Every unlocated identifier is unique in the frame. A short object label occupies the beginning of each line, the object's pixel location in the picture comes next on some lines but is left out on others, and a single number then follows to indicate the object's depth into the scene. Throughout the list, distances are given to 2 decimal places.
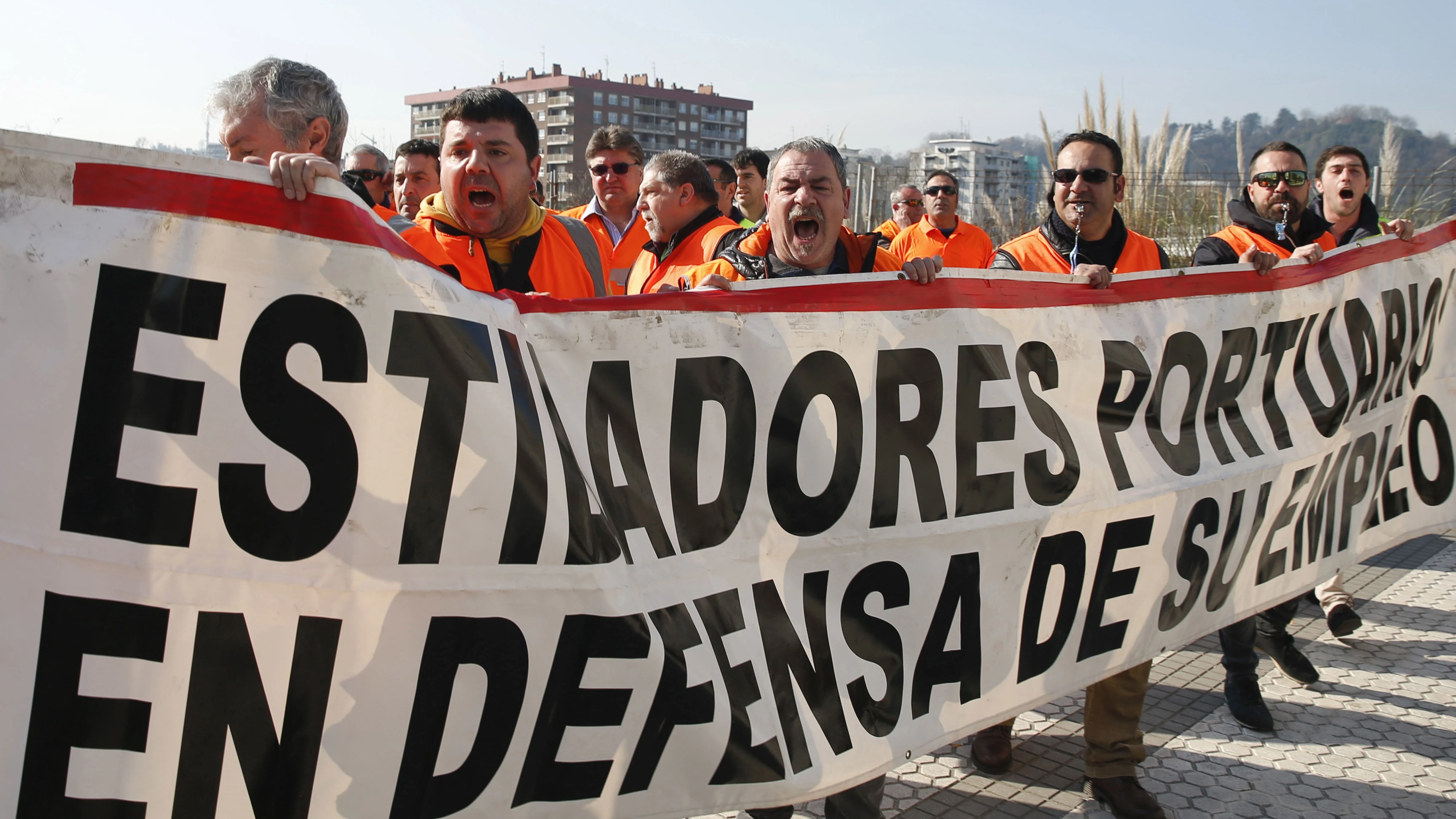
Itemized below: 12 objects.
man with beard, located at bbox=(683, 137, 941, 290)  3.12
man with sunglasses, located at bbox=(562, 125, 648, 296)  5.95
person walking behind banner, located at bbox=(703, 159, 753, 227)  7.58
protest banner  1.81
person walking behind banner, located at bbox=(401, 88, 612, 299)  2.78
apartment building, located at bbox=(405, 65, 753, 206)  109.06
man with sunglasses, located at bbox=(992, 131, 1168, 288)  3.55
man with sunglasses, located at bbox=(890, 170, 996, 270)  8.08
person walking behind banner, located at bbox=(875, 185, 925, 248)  9.80
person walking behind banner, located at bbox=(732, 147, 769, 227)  7.36
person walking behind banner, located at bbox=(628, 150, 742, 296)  4.66
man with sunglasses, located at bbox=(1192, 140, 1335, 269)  4.48
